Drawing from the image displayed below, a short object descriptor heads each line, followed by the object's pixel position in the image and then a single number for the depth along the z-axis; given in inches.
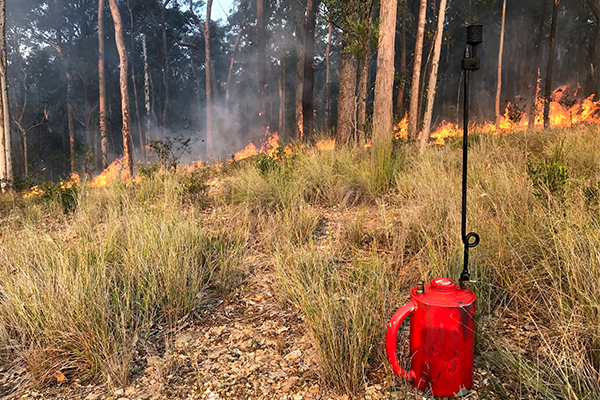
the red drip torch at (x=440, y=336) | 69.1
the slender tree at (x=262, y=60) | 690.2
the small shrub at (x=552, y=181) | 124.0
